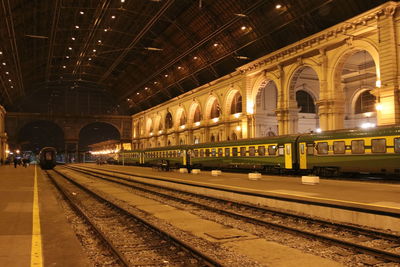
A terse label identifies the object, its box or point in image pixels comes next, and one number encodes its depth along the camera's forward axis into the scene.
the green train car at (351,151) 19.83
